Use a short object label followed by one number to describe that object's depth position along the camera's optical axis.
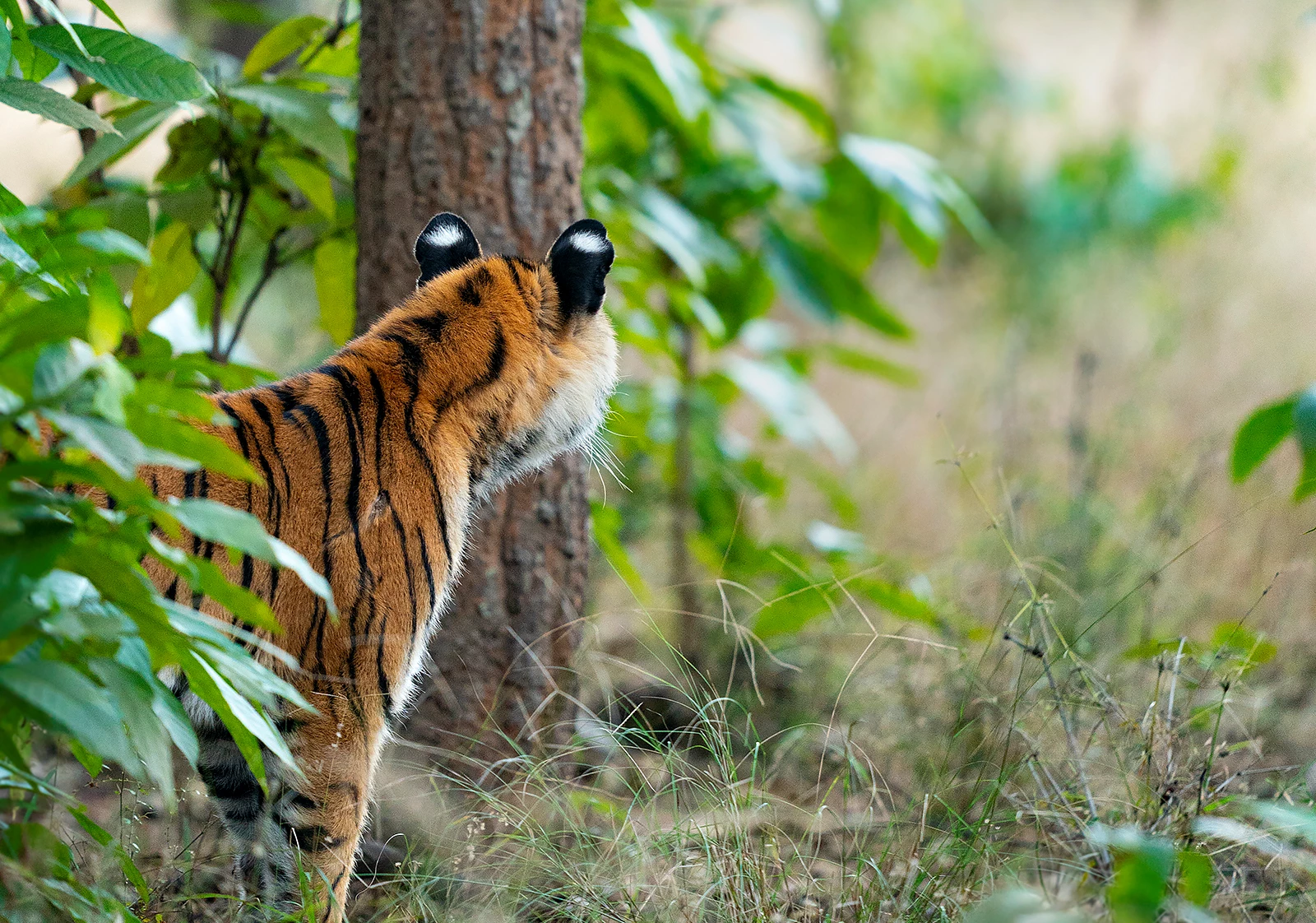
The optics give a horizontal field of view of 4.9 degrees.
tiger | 18.68
